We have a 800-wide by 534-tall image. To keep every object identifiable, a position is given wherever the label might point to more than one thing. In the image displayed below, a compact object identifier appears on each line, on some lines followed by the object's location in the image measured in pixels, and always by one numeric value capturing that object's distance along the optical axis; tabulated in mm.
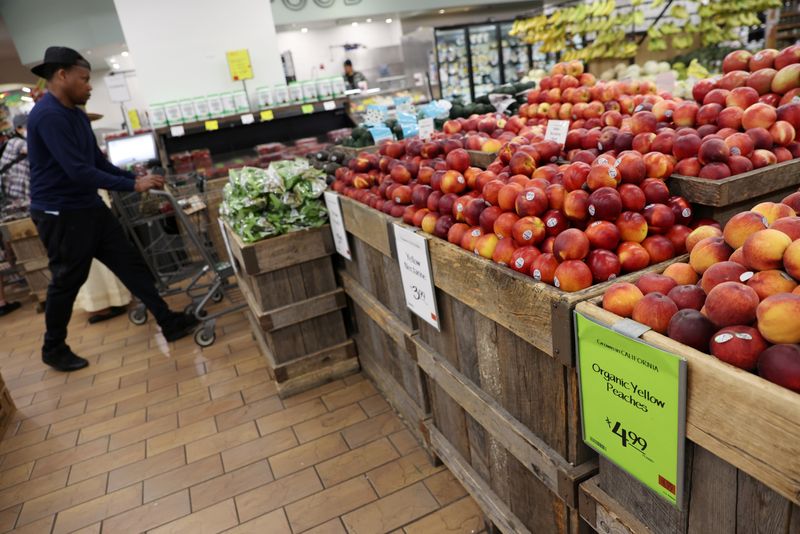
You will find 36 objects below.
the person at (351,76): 8625
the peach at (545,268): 1360
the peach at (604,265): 1319
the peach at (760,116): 1626
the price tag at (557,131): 2131
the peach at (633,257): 1348
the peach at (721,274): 1035
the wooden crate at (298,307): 2842
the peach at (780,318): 860
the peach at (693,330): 978
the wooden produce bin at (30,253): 5012
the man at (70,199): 3236
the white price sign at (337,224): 2723
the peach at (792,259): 949
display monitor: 6035
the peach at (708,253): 1164
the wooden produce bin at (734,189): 1391
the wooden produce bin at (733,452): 813
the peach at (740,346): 898
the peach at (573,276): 1281
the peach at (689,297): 1069
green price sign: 995
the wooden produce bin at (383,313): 2295
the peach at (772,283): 968
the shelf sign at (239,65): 5516
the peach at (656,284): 1161
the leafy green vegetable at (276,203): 2863
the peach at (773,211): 1164
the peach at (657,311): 1051
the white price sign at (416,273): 1884
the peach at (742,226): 1108
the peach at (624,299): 1137
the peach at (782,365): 823
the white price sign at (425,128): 3055
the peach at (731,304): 944
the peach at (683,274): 1219
